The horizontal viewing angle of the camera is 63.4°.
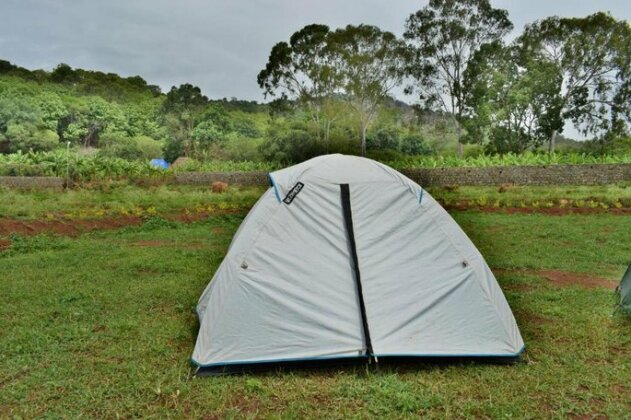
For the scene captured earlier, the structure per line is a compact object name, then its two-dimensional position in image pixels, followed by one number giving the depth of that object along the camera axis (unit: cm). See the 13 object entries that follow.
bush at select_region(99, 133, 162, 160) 4712
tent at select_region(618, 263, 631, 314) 552
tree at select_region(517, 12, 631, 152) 3219
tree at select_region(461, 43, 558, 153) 3177
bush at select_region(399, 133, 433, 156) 4031
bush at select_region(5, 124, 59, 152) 4391
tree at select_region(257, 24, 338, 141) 3719
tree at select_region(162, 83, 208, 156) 5072
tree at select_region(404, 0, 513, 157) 3478
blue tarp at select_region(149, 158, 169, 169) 4357
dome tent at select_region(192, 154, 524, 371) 415
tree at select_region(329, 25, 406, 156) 3653
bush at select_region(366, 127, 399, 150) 3991
